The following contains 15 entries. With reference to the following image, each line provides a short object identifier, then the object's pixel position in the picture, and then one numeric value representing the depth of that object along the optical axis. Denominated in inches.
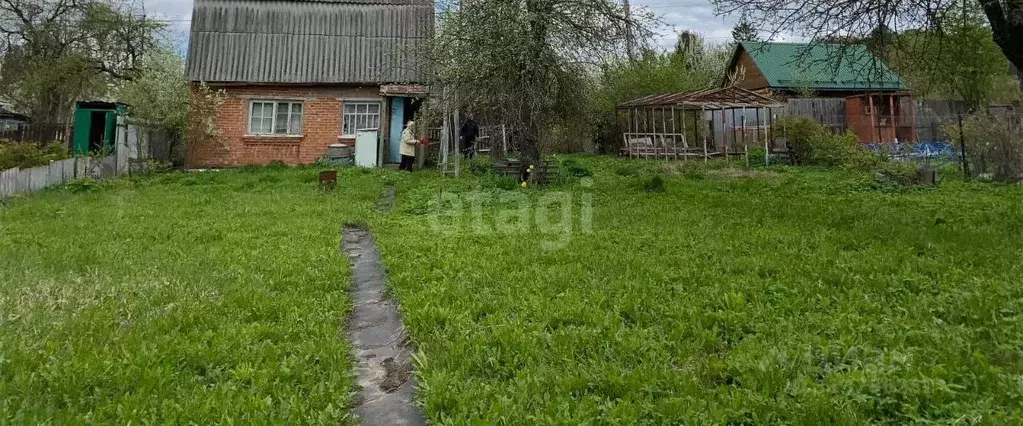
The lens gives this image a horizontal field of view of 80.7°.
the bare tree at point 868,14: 275.4
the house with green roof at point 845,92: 893.8
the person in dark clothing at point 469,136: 709.3
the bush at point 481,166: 540.1
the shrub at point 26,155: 428.8
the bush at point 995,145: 452.4
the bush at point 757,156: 698.8
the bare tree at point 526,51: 418.6
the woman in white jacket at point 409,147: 577.3
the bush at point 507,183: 453.7
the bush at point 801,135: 684.7
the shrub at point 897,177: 444.5
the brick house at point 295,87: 656.4
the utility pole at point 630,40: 448.8
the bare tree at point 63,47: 820.6
